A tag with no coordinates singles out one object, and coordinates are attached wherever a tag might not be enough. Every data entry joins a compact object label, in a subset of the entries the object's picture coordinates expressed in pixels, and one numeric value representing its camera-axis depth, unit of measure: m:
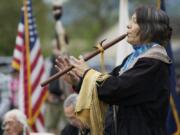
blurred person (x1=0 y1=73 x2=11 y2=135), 17.56
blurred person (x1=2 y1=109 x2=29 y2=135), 11.62
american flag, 16.69
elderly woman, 8.38
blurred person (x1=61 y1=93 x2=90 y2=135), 11.40
